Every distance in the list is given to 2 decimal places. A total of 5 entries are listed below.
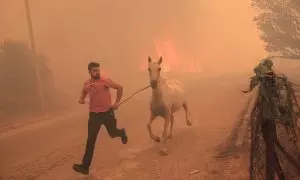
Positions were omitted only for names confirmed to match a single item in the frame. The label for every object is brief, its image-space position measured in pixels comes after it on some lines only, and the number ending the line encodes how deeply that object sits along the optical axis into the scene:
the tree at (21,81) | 21.78
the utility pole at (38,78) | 20.78
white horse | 9.66
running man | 8.29
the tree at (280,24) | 19.97
